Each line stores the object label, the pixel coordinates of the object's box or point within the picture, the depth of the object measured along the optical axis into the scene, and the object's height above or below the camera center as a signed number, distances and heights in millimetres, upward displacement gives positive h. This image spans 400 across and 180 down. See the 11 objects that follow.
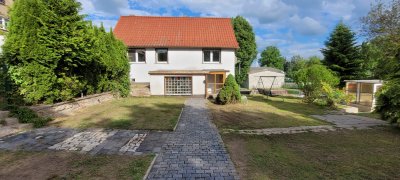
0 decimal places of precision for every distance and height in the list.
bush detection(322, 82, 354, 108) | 15617 -1118
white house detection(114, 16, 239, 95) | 20484 +2245
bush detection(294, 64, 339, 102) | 16578 +46
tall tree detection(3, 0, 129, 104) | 8445 +1306
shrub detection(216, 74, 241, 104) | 14656 -892
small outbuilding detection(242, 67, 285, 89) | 42938 +433
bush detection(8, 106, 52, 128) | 7770 -1369
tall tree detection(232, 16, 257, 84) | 36406 +6344
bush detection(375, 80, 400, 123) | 8578 -857
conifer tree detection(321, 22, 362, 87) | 25141 +3226
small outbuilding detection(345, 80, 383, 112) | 16142 -881
